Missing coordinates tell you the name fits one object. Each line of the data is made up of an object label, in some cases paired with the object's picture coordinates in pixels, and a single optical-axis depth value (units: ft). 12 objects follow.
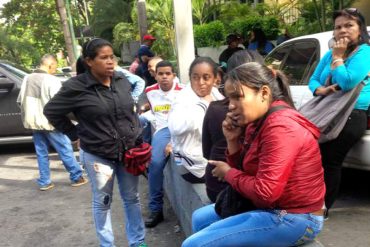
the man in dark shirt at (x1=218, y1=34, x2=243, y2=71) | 26.61
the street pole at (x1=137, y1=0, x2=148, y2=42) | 36.57
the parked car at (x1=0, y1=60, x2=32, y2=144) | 24.43
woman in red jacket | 6.49
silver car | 12.59
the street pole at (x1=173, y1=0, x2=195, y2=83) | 18.85
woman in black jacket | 10.85
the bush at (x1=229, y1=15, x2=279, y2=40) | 45.73
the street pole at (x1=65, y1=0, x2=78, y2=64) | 62.32
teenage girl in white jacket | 11.00
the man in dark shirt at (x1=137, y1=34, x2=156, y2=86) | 21.65
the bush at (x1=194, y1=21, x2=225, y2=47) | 50.80
